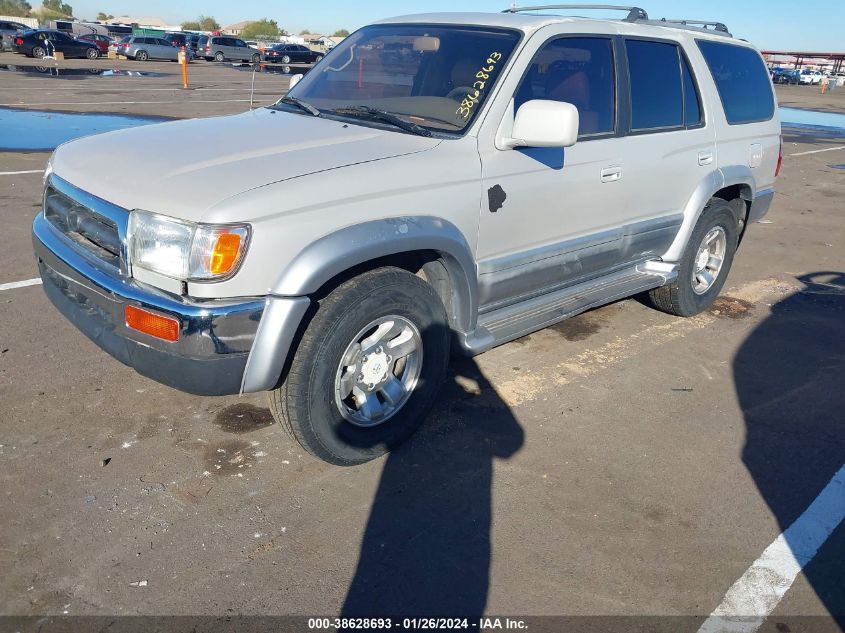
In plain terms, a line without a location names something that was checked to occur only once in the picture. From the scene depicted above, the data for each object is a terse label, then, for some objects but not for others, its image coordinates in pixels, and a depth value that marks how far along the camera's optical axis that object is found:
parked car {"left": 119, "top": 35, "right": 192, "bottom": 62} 38.09
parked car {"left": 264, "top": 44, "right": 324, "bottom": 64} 39.75
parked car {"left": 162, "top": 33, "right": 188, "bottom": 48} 40.61
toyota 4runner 2.89
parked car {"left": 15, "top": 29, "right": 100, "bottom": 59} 33.28
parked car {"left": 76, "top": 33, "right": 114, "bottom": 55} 38.66
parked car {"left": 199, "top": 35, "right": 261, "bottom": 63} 41.50
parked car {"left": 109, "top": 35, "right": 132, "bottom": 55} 38.16
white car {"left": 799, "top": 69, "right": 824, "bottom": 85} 57.53
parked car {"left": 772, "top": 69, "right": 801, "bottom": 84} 54.06
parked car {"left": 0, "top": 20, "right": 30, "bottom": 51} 34.53
